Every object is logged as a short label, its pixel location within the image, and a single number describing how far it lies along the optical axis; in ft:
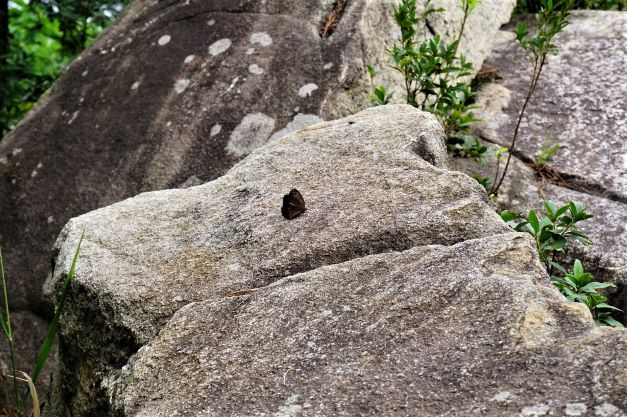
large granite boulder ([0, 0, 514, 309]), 13.52
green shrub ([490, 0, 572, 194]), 11.35
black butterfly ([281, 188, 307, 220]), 8.34
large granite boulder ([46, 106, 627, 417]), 5.82
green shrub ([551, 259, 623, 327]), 8.27
